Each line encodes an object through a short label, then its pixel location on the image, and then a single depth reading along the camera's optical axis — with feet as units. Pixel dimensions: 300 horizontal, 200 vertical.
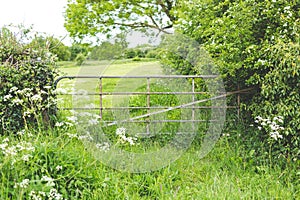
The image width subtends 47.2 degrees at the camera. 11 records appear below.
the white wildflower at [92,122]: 13.06
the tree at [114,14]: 30.66
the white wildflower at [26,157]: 8.67
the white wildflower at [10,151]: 8.52
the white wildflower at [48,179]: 8.16
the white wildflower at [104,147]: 11.05
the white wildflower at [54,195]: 8.15
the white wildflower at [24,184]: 7.90
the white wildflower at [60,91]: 11.64
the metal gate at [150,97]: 15.64
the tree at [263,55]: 11.96
